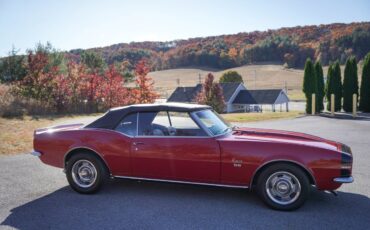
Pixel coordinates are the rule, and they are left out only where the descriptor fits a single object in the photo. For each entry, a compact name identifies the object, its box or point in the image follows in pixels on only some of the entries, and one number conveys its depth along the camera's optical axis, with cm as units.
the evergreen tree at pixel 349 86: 2373
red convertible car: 460
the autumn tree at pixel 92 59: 4595
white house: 4853
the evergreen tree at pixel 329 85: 2440
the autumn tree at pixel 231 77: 5919
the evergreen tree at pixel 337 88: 2430
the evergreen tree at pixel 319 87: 2399
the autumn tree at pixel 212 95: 3138
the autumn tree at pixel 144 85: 2420
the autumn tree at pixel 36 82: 1875
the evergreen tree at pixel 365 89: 2320
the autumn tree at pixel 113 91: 2115
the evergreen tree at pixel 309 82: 2373
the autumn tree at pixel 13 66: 2477
